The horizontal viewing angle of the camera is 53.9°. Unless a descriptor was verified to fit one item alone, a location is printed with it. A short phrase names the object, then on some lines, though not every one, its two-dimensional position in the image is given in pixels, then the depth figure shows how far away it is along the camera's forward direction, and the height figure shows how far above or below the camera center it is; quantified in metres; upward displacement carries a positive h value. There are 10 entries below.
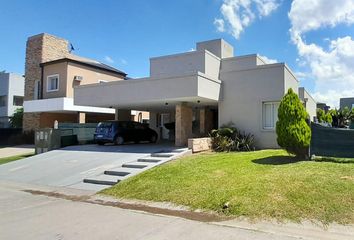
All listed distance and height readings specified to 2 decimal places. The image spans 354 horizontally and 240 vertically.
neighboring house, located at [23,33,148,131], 30.03 +4.93
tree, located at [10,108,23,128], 39.70 +1.69
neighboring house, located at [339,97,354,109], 60.26 +6.08
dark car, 20.67 +0.14
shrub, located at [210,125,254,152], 17.16 -0.23
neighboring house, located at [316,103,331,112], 42.98 +3.88
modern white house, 17.29 +2.40
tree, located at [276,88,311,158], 11.91 +0.30
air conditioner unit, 30.47 +4.92
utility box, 22.08 -0.34
